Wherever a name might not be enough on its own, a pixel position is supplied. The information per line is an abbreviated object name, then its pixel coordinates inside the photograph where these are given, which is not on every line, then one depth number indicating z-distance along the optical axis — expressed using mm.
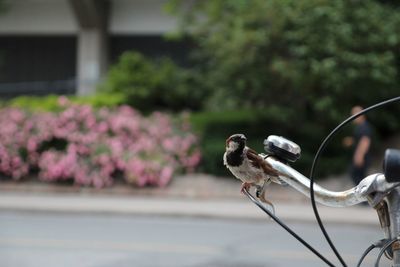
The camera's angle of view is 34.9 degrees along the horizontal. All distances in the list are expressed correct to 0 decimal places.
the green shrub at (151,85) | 19828
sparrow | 2123
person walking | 11820
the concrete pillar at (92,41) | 24705
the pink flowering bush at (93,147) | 14305
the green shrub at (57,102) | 17302
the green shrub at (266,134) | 14359
